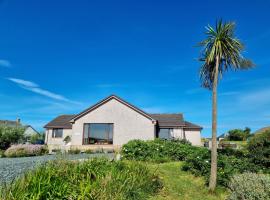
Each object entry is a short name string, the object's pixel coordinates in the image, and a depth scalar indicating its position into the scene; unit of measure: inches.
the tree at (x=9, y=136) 1073.0
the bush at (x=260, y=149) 516.4
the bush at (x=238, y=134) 2164.6
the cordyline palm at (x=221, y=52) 422.0
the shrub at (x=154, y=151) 658.8
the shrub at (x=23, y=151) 790.8
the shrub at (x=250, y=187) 291.0
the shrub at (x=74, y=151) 899.6
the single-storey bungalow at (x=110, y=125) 1053.2
